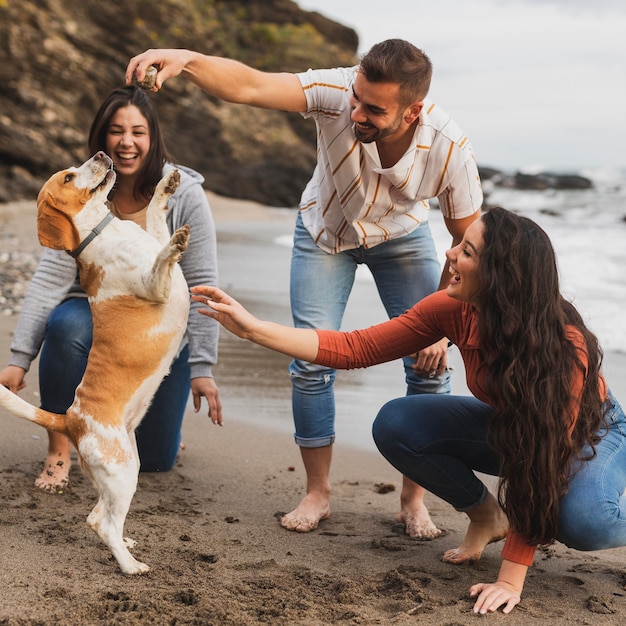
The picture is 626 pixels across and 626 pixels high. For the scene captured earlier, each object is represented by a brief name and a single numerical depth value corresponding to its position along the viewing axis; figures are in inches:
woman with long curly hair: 106.3
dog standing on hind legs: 112.1
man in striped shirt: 121.3
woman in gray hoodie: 142.8
